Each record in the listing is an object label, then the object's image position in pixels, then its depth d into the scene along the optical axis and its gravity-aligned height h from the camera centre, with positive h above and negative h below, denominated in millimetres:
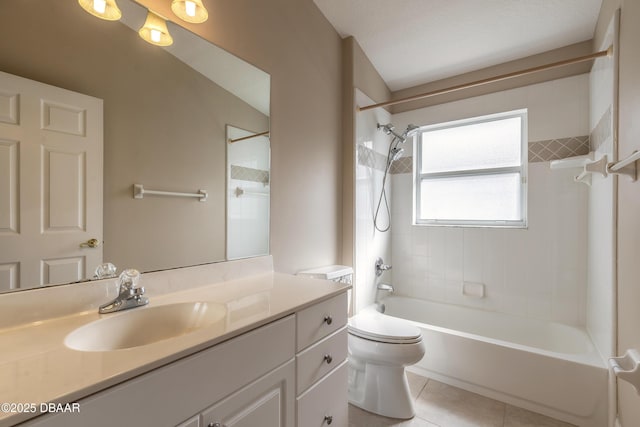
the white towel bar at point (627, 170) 1157 +178
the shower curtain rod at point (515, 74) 1511 +843
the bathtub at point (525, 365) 1573 -962
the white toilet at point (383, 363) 1625 -909
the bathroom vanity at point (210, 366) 520 -349
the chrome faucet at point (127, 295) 897 -273
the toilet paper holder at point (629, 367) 950 -552
